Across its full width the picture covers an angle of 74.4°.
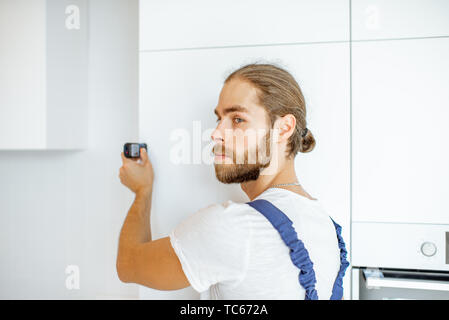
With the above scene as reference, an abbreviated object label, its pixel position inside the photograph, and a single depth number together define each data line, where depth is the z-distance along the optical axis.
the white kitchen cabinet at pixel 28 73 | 0.97
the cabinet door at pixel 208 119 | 0.84
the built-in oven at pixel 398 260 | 0.80
